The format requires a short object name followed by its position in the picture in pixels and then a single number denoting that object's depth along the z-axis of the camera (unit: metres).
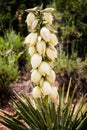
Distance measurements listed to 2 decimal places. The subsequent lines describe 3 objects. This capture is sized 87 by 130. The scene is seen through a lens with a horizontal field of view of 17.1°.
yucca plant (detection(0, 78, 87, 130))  2.90
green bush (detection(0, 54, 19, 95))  4.46
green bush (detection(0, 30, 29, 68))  4.93
